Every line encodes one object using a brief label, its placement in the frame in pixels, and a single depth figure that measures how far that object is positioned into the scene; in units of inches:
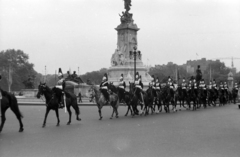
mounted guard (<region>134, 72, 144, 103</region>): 761.6
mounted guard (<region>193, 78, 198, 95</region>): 978.5
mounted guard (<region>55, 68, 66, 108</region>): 578.9
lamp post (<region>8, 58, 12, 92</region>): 3106.8
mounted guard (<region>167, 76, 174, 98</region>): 881.5
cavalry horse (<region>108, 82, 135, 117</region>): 757.3
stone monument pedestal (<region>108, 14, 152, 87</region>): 2182.6
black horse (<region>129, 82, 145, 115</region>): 750.5
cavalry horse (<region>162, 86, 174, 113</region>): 870.3
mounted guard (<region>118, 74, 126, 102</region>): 764.0
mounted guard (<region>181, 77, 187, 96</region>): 946.9
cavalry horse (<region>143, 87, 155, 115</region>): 784.4
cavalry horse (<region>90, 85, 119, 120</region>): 698.2
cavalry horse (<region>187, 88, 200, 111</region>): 961.1
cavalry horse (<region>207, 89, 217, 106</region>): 1145.4
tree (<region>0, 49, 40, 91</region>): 3440.0
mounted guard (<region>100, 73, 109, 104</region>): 708.0
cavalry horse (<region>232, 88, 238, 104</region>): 1397.3
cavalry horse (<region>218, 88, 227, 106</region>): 1219.9
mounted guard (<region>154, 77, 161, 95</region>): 859.9
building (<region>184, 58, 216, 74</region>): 5610.2
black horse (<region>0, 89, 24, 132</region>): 477.7
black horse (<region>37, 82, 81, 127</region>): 557.6
